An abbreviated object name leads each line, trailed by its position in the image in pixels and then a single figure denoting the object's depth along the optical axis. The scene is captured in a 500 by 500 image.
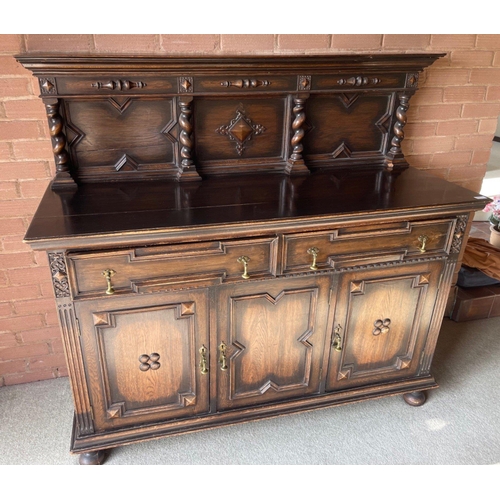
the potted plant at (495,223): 3.16
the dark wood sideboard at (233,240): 1.53
